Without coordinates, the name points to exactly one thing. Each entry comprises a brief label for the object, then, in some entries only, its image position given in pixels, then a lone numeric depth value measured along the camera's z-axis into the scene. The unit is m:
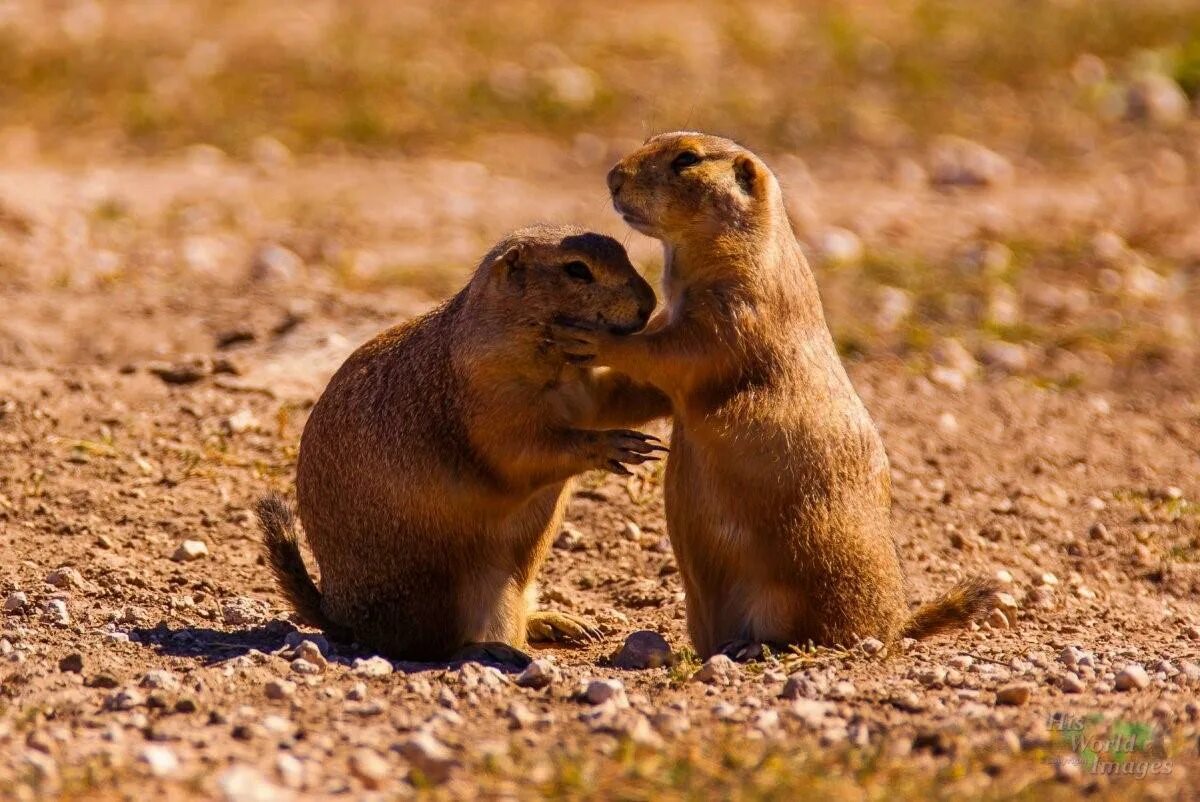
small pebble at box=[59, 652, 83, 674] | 10.54
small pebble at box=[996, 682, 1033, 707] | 10.19
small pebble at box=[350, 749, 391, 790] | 8.33
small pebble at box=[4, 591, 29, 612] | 11.89
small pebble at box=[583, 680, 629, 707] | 9.92
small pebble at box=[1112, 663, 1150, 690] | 10.70
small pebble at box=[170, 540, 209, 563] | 13.54
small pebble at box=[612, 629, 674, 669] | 11.53
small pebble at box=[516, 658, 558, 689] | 10.52
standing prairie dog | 11.36
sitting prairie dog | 11.75
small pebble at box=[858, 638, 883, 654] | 11.43
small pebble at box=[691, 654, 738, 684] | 10.72
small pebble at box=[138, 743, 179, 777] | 8.36
